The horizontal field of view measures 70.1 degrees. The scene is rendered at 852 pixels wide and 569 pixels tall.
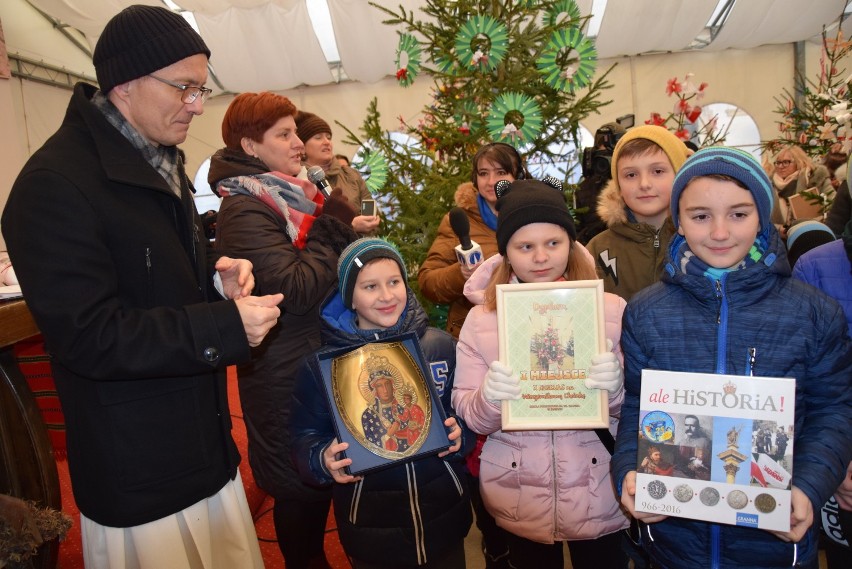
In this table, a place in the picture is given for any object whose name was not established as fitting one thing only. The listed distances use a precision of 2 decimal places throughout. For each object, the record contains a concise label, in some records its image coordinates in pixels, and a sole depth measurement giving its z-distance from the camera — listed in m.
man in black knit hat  1.42
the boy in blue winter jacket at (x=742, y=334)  1.55
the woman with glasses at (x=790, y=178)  5.28
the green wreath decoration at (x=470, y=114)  3.77
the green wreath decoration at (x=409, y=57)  3.83
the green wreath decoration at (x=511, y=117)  3.37
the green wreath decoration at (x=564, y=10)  3.65
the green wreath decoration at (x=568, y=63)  3.38
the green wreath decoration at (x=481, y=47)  3.36
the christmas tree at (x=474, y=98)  3.41
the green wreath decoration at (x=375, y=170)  3.56
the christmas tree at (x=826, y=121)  3.16
